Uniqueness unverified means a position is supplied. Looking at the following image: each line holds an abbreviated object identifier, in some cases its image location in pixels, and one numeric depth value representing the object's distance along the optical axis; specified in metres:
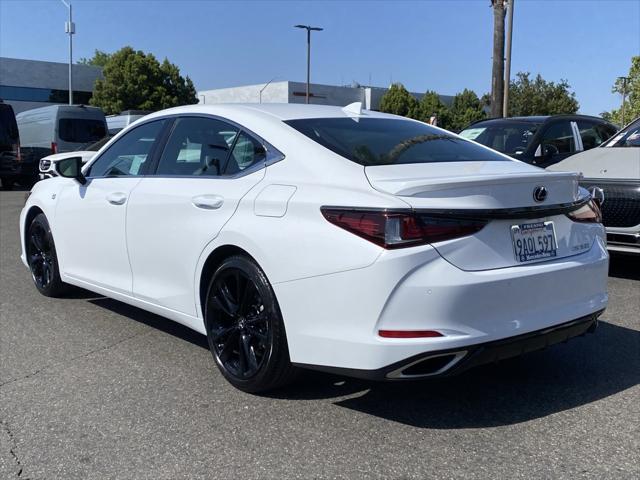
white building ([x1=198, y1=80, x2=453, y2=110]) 48.16
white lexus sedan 2.99
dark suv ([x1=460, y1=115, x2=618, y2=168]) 8.36
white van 19.25
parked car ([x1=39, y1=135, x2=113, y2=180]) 5.32
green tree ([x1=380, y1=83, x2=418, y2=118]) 52.44
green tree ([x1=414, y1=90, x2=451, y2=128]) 54.00
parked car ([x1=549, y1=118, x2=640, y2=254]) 6.02
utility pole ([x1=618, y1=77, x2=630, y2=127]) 53.22
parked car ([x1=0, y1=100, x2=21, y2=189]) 18.89
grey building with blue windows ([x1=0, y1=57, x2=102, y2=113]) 43.44
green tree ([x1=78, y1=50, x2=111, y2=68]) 104.12
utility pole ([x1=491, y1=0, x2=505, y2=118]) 17.39
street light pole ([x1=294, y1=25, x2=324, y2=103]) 40.34
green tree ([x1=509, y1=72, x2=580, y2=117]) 56.56
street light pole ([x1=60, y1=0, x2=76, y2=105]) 38.63
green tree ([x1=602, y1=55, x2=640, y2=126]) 44.00
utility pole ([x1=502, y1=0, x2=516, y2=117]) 18.04
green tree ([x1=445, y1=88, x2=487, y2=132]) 57.59
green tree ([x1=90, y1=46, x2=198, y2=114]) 45.50
